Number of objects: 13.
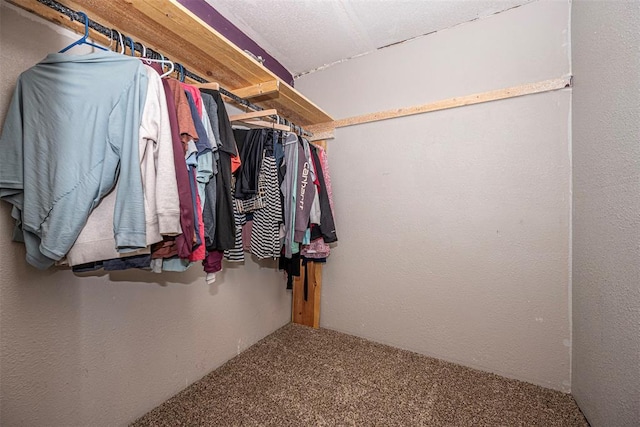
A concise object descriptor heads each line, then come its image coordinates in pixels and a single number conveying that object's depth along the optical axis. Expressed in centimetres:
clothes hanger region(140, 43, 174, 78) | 104
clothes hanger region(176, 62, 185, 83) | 119
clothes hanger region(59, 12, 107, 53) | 92
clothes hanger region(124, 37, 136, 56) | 103
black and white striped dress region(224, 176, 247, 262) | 139
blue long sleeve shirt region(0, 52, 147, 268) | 77
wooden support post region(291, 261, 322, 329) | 227
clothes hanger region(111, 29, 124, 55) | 103
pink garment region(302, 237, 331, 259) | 198
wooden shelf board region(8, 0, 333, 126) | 100
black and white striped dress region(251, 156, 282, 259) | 151
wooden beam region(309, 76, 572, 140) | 149
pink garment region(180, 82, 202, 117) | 108
